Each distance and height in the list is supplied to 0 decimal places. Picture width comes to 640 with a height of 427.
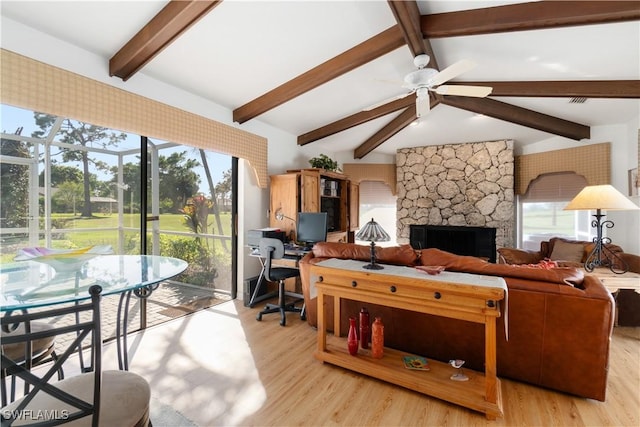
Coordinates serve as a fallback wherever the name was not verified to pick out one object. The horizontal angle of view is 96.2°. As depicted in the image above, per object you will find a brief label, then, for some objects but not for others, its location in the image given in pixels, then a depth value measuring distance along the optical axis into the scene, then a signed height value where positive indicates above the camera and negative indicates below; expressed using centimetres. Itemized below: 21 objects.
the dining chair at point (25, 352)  137 -72
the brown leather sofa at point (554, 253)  355 -55
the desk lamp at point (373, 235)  215 -19
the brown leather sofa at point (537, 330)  179 -83
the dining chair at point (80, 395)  89 -67
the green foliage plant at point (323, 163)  474 +80
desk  333 -50
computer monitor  375 -22
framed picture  344 +36
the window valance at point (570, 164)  399 +74
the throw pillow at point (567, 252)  356 -52
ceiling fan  252 +117
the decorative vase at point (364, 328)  230 -94
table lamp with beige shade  246 +6
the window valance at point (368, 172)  616 +84
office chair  309 -69
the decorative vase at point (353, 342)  220 -101
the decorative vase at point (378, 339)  215 -96
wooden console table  171 -62
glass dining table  114 -33
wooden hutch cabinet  405 +25
